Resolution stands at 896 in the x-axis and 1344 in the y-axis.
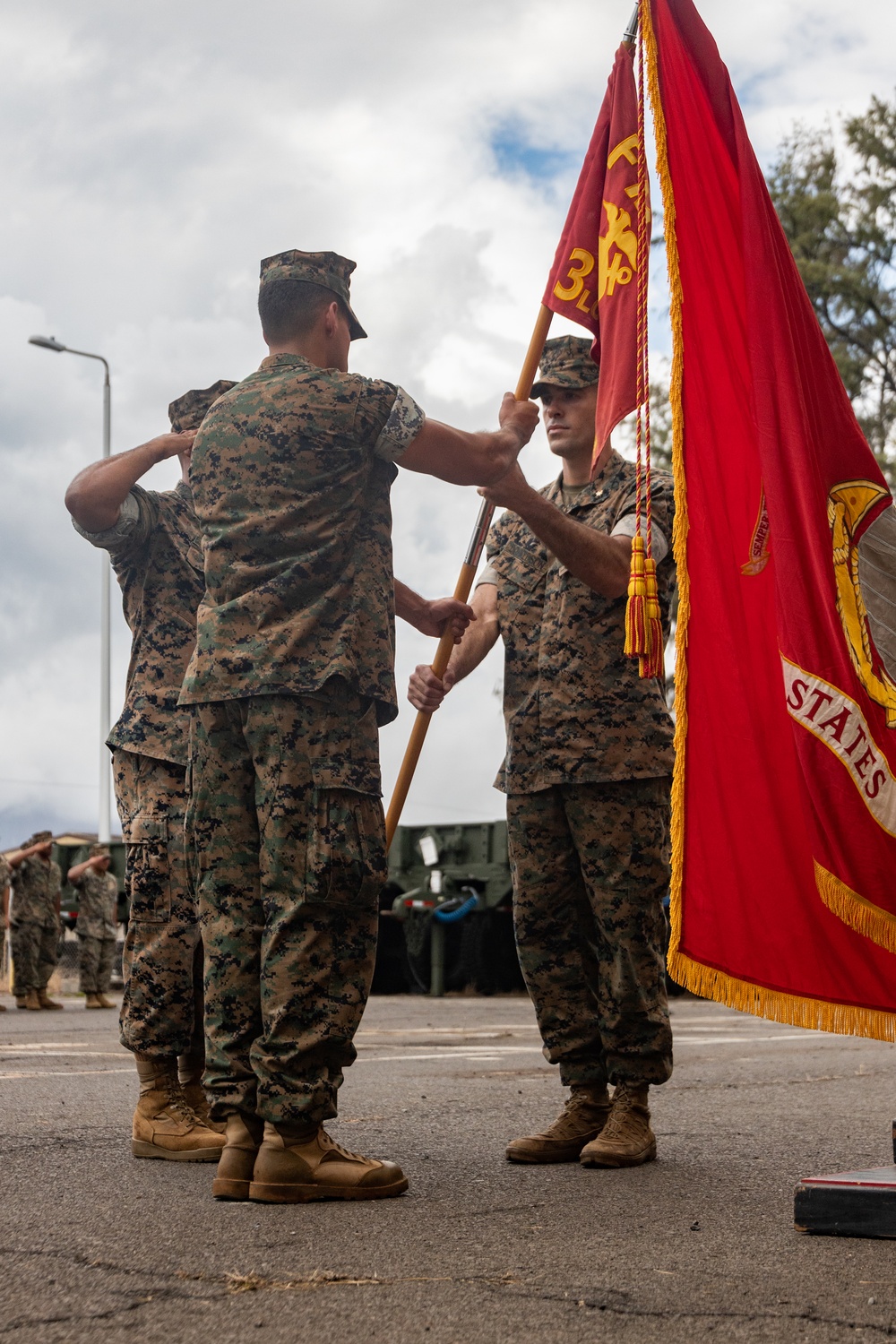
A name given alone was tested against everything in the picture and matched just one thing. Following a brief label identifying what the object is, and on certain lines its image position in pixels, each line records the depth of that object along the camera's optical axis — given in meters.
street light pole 22.38
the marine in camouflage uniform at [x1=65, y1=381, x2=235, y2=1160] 4.25
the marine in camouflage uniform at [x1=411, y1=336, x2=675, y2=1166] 4.10
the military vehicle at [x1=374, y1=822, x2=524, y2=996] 17.20
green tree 25.00
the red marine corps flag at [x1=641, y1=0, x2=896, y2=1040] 3.40
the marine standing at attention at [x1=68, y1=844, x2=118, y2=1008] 14.96
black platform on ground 2.94
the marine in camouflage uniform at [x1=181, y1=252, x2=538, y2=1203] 3.33
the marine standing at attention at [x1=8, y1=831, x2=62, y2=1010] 14.45
